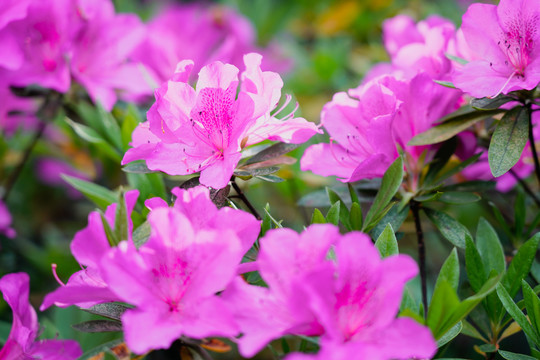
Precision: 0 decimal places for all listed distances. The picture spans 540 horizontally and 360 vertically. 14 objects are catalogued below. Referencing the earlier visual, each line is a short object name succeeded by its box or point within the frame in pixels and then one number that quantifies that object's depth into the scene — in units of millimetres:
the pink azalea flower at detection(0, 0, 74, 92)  991
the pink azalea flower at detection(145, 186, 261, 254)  854
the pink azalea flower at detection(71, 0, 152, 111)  1009
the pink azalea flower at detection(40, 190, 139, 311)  849
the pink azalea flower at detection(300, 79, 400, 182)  892
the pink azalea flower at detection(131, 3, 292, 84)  1117
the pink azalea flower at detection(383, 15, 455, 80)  926
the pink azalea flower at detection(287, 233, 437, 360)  815
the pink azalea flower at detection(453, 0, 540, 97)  890
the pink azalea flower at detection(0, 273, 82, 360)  877
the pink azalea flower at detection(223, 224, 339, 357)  827
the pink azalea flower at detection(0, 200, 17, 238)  1011
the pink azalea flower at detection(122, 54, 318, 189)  880
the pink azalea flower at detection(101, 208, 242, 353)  827
